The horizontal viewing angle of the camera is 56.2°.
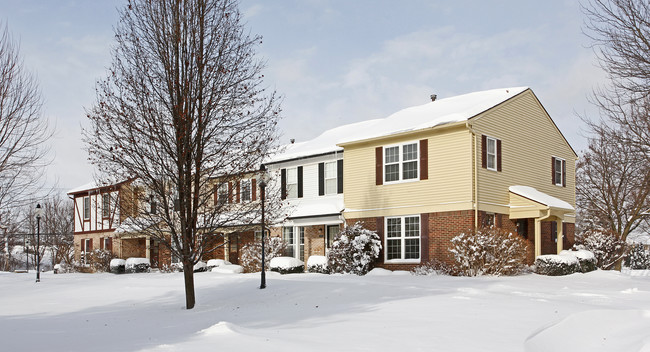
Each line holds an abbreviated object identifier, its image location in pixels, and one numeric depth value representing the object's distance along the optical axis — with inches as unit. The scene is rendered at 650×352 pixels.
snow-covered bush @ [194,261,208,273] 1045.8
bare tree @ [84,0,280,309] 532.4
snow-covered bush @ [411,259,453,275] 835.9
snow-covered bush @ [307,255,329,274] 917.8
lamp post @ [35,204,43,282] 985.5
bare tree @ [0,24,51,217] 560.7
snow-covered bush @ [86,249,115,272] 1365.7
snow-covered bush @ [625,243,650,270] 1418.6
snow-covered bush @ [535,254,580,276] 834.2
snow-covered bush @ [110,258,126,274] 1256.2
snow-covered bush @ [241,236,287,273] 1034.7
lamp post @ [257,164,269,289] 660.7
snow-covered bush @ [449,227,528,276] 773.9
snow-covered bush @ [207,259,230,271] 1083.9
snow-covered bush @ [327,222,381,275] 882.8
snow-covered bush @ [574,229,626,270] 960.9
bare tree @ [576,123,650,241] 1192.2
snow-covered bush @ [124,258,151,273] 1195.3
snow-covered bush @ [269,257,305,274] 910.4
